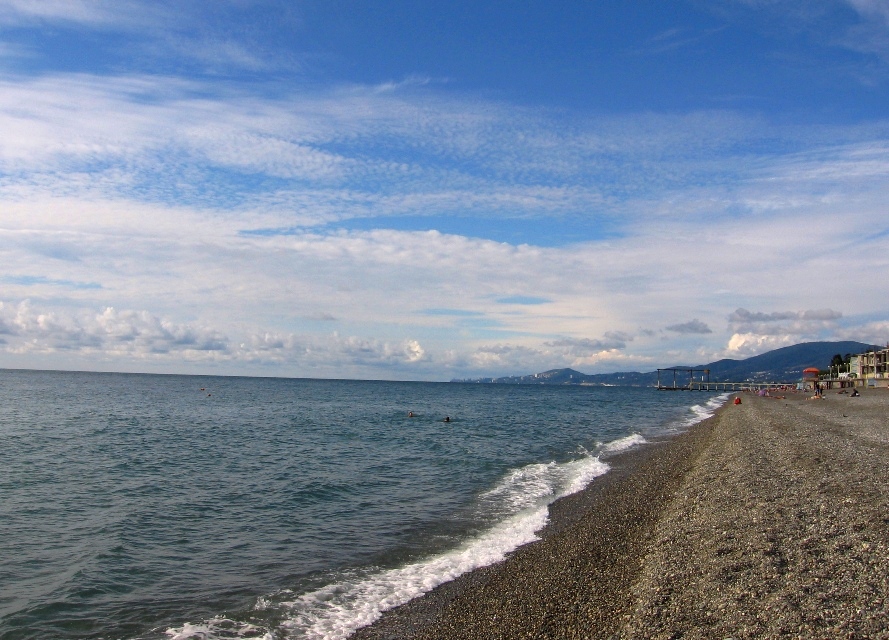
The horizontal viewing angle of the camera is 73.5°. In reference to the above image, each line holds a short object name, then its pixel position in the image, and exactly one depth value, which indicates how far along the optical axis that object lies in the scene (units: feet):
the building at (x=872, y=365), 375.18
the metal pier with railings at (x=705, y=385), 573.65
